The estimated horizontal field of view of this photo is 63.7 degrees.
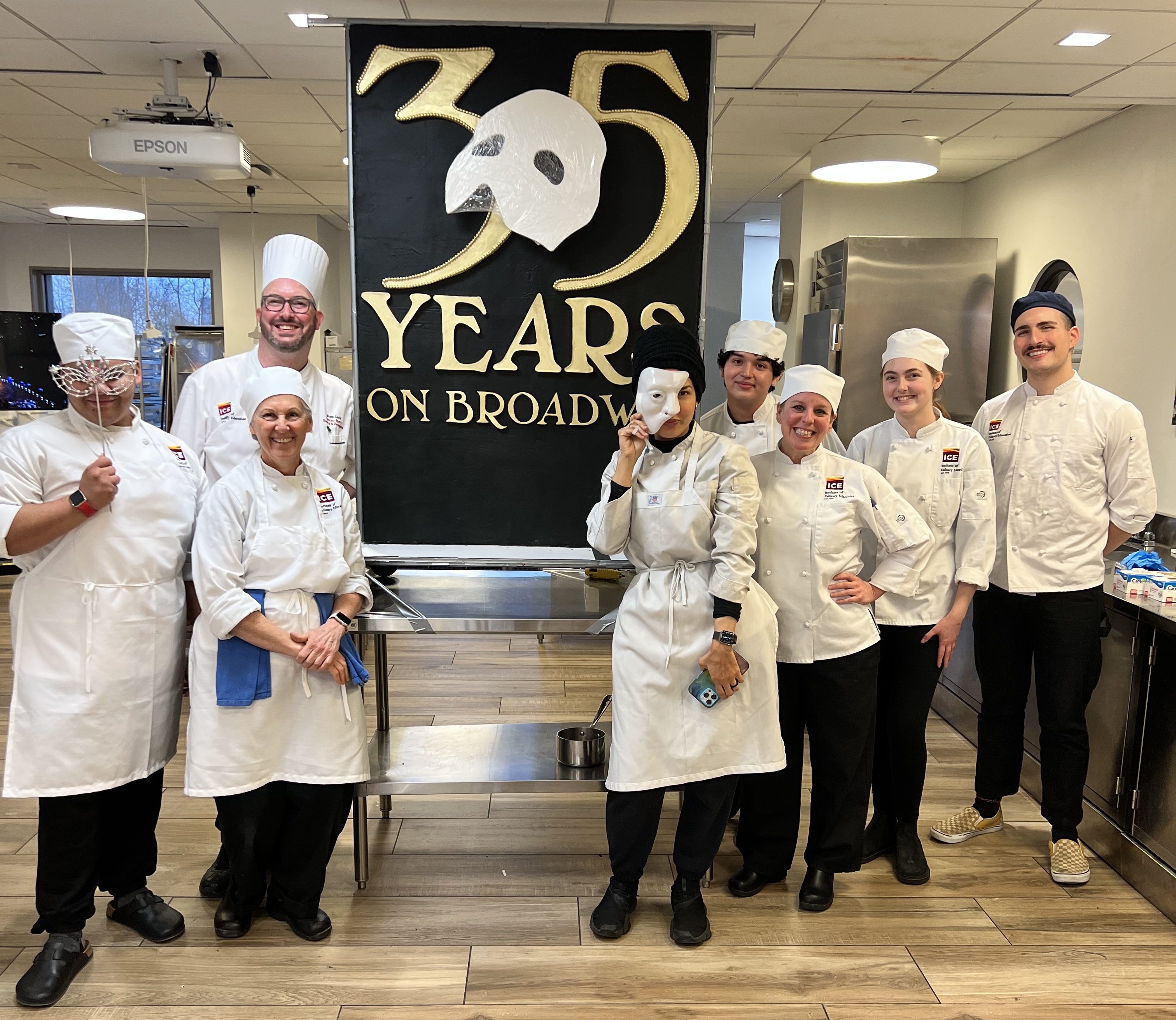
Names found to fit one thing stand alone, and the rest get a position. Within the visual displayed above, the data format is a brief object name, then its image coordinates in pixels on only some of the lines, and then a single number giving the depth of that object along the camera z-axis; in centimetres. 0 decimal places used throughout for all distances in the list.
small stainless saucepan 266
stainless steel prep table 249
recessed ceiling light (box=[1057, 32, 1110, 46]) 304
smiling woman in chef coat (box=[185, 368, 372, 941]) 221
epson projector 308
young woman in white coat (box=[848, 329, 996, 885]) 262
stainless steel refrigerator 534
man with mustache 266
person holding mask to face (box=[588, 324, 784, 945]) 224
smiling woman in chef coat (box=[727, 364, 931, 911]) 244
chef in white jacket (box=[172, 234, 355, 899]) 256
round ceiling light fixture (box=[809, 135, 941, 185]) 443
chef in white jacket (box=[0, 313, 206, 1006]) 214
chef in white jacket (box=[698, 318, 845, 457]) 269
